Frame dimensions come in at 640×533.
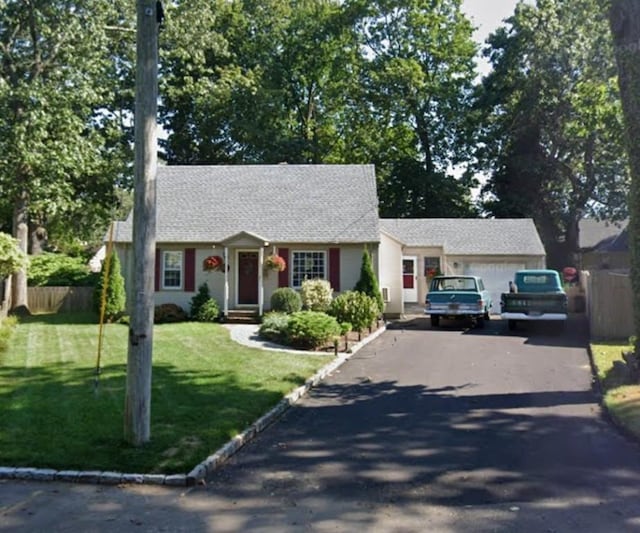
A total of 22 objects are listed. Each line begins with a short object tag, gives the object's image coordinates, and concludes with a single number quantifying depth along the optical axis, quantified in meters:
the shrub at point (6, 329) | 13.85
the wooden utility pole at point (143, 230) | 6.70
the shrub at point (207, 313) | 20.19
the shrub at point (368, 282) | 20.83
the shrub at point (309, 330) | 14.69
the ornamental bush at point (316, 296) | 19.86
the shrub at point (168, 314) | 20.16
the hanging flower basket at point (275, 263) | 20.98
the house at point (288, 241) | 21.78
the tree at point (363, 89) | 39.19
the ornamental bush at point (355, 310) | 18.27
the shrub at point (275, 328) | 15.67
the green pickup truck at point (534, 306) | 18.25
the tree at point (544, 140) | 35.03
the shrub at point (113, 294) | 19.50
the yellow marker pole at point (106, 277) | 8.27
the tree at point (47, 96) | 21.41
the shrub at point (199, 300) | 20.36
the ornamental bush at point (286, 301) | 19.72
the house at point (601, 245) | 33.09
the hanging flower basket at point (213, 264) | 21.08
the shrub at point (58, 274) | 24.75
